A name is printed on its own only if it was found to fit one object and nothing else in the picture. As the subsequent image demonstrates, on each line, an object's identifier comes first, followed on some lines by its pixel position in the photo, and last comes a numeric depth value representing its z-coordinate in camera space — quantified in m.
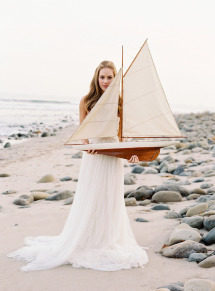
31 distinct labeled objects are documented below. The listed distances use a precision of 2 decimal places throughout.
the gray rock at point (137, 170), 8.88
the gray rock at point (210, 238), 4.23
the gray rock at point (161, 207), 5.88
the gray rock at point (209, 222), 4.59
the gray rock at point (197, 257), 3.88
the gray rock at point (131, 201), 6.29
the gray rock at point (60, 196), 6.76
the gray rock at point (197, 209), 5.25
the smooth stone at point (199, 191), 6.49
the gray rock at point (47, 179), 8.28
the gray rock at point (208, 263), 3.69
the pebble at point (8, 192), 7.30
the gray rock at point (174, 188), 6.52
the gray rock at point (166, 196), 6.27
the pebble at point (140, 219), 5.43
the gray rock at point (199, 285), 3.10
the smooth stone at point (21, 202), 6.52
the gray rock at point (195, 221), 4.77
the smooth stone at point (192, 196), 6.30
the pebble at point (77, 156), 11.41
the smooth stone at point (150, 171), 8.71
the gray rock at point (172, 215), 5.39
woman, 4.07
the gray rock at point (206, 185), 6.90
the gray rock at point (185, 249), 4.02
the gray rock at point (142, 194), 6.59
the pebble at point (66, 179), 8.38
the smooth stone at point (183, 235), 4.30
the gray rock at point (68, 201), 6.48
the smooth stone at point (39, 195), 6.82
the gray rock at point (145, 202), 6.27
